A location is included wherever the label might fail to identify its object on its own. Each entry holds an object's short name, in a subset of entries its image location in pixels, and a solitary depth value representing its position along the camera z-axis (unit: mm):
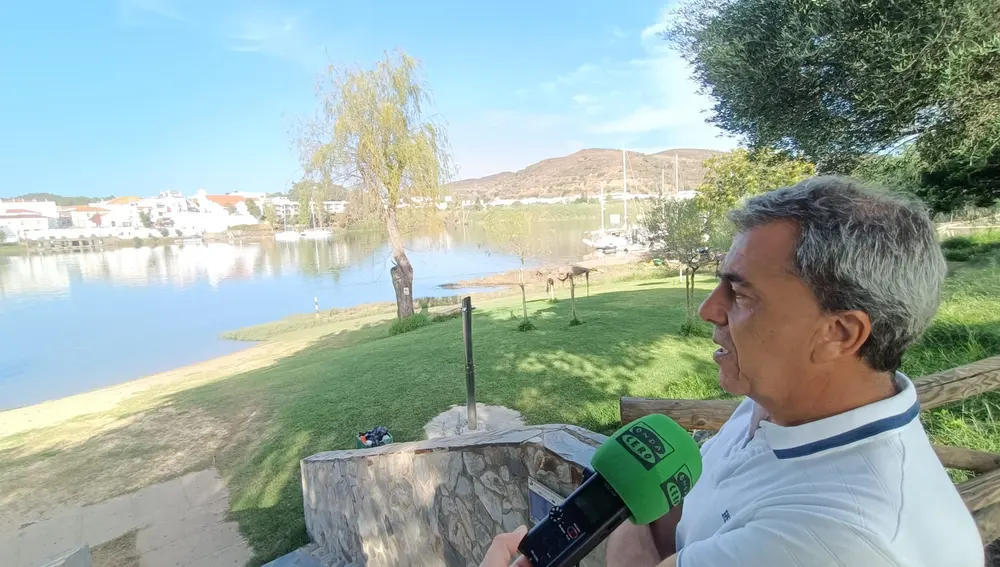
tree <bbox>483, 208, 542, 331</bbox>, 16359
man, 620
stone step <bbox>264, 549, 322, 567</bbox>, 3982
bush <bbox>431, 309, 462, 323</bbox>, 13191
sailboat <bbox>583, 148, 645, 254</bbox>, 36062
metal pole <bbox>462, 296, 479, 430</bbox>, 4992
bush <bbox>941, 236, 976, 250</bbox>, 11321
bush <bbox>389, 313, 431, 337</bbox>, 12297
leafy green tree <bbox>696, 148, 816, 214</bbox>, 13260
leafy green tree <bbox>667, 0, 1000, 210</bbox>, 3520
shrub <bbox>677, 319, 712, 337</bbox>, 7515
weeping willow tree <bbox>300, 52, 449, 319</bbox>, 11852
